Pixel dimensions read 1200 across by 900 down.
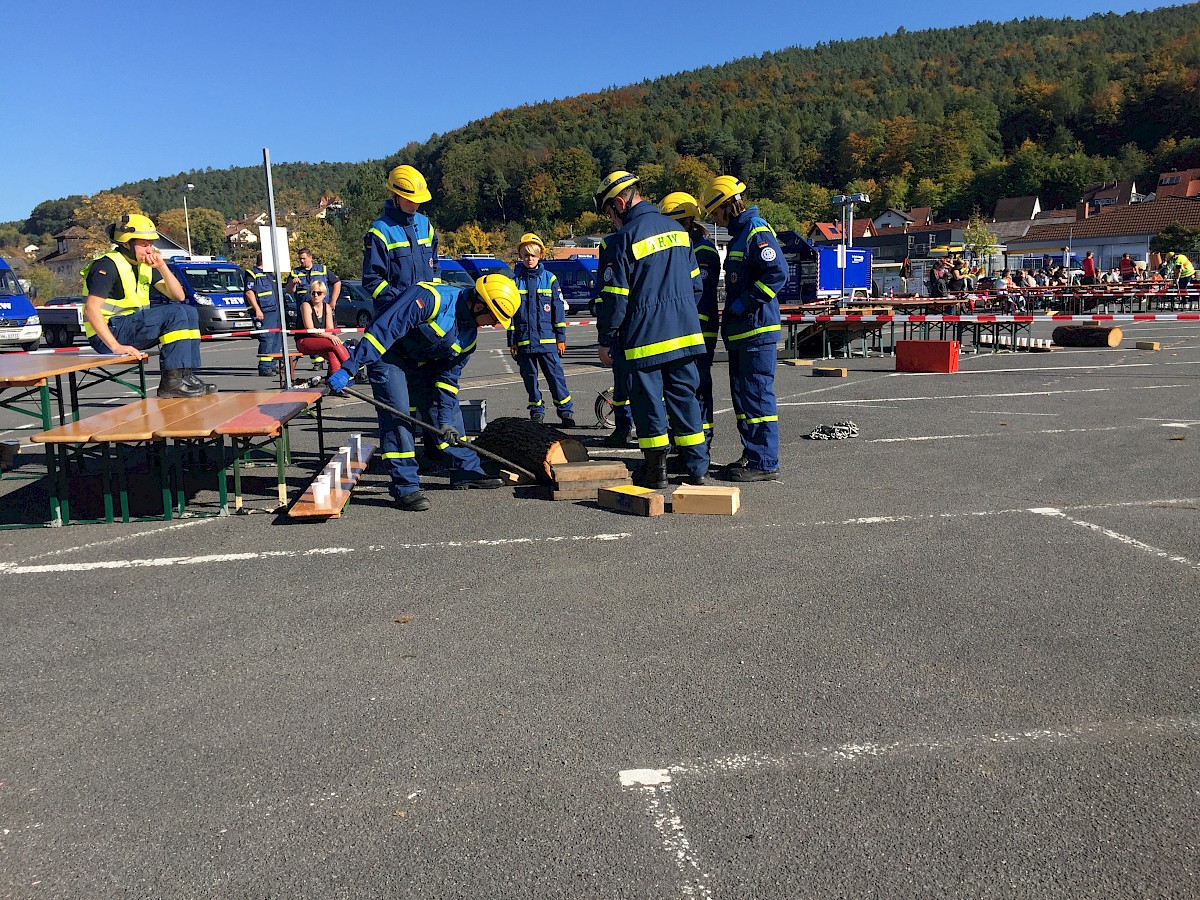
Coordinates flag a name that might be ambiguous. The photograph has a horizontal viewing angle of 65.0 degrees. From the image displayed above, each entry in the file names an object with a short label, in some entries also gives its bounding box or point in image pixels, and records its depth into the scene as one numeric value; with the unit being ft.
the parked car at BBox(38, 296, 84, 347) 89.45
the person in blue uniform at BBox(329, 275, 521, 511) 20.43
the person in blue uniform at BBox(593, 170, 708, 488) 21.27
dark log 22.93
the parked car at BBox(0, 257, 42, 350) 77.10
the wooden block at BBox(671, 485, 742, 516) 20.36
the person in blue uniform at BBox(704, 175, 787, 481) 23.12
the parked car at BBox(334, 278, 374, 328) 102.37
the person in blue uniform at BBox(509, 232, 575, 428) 31.35
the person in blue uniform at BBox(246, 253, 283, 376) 52.60
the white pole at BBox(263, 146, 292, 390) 32.60
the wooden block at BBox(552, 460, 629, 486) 22.04
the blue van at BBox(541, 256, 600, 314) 119.34
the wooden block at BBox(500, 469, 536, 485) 23.77
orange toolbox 48.65
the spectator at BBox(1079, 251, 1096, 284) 103.78
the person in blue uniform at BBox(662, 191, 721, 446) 25.18
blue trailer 79.20
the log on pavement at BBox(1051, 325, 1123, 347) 62.23
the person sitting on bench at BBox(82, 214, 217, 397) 25.72
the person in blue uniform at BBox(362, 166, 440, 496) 21.42
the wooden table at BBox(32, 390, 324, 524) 18.79
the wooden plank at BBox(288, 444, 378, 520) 19.76
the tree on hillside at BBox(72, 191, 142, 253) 307.05
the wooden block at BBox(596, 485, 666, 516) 20.39
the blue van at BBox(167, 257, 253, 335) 75.61
